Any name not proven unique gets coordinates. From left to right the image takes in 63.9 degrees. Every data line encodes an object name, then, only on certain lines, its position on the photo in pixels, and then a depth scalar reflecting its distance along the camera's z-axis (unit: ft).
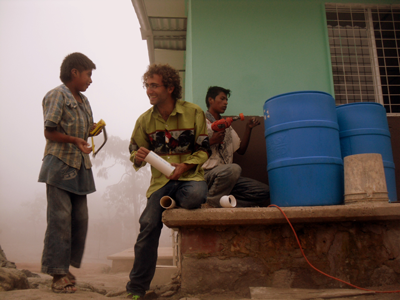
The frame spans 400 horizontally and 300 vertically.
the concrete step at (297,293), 6.55
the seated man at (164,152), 7.27
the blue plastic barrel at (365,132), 9.44
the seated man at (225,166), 9.39
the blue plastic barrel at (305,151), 8.25
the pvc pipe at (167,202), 7.47
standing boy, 7.20
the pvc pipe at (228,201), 7.89
